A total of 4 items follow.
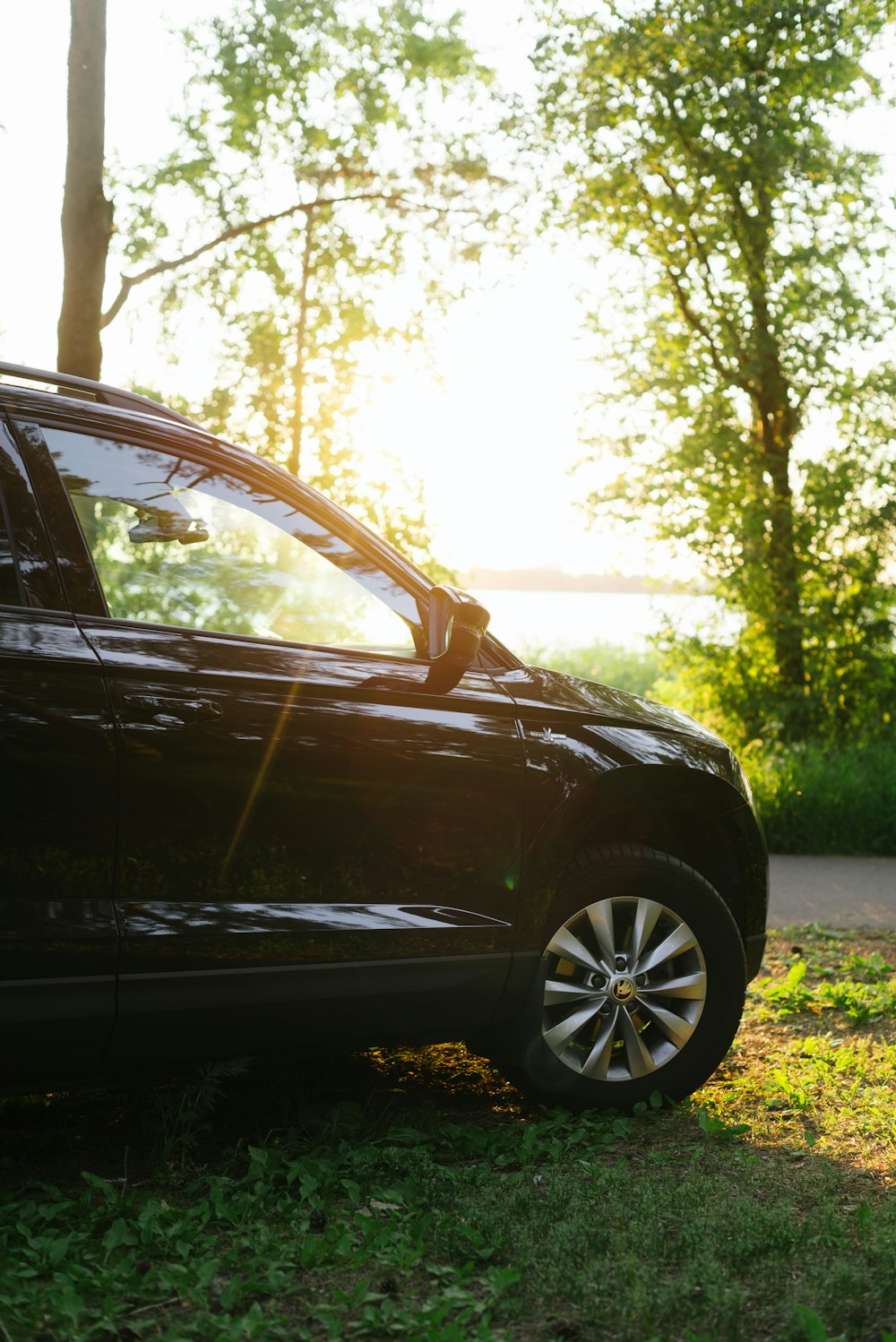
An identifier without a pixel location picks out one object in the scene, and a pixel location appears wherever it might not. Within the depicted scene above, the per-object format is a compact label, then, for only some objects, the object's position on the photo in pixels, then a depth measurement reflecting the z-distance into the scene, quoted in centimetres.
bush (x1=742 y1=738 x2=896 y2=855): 906
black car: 290
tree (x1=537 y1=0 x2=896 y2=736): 965
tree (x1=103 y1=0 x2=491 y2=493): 930
